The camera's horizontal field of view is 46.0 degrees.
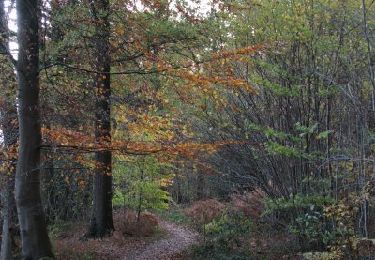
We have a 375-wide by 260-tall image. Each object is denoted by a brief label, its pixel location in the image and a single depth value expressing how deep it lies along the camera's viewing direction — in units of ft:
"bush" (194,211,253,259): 37.28
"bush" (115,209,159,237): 51.21
